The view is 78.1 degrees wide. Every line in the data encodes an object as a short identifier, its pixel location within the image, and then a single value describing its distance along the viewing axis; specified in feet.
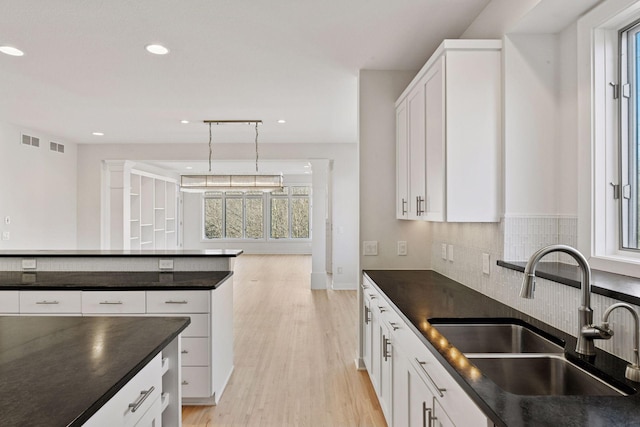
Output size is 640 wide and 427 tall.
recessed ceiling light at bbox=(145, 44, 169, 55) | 9.61
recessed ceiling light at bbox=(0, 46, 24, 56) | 9.73
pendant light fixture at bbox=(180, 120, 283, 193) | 18.08
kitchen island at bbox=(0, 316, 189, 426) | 3.23
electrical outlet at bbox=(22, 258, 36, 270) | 11.20
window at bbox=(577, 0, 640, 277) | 5.69
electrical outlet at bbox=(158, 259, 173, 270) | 11.03
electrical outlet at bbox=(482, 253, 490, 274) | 7.70
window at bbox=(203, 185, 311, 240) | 44.96
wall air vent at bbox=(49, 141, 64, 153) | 20.47
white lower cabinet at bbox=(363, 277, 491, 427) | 4.11
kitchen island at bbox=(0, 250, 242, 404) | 9.09
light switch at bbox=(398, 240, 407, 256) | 11.23
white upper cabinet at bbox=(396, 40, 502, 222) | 7.22
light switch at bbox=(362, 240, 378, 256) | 11.23
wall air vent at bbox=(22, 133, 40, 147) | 18.53
